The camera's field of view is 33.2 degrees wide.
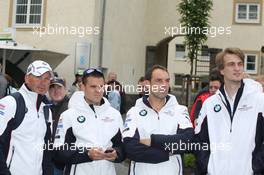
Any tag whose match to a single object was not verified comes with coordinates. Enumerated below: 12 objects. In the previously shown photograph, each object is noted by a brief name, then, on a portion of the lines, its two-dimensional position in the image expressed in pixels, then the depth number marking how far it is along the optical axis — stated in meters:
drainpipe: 18.72
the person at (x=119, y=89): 12.77
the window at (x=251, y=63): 28.58
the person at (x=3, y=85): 7.80
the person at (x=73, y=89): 12.71
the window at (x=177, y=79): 41.20
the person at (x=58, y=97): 6.36
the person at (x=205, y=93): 6.75
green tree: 22.94
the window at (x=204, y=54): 25.97
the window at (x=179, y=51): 42.06
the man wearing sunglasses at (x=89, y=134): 4.50
